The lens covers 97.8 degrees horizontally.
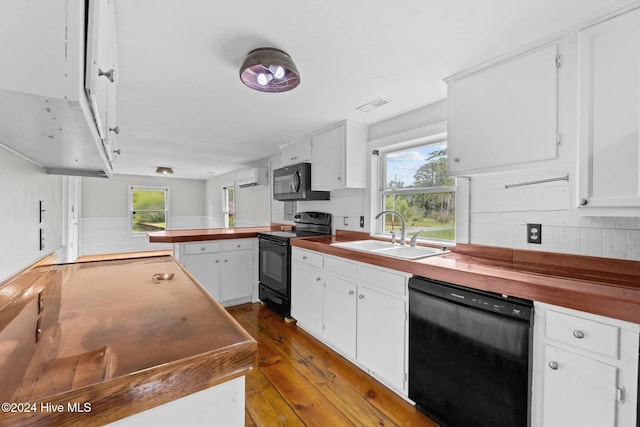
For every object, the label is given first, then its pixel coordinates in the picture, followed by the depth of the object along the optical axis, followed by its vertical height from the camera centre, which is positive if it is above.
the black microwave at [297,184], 3.40 +0.34
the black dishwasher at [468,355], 1.30 -0.75
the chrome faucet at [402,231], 2.40 -0.17
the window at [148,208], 7.56 +0.06
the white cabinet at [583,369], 1.04 -0.63
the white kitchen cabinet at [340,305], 2.24 -0.79
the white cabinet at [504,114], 1.49 +0.59
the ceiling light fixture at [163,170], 5.62 +0.82
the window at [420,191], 2.40 +0.20
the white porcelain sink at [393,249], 2.07 -0.31
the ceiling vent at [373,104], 2.34 +0.94
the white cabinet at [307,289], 2.65 -0.78
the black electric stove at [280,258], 3.15 -0.56
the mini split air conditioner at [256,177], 4.93 +0.62
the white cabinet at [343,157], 2.87 +0.58
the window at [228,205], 6.71 +0.15
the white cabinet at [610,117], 1.22 +0.44
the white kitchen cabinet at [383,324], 1.85 -0.79
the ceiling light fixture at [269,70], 1.57 +0.83
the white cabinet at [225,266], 3.34 -0.69
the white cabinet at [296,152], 3.43 +0.77
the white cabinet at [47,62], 0.50 +0.28
